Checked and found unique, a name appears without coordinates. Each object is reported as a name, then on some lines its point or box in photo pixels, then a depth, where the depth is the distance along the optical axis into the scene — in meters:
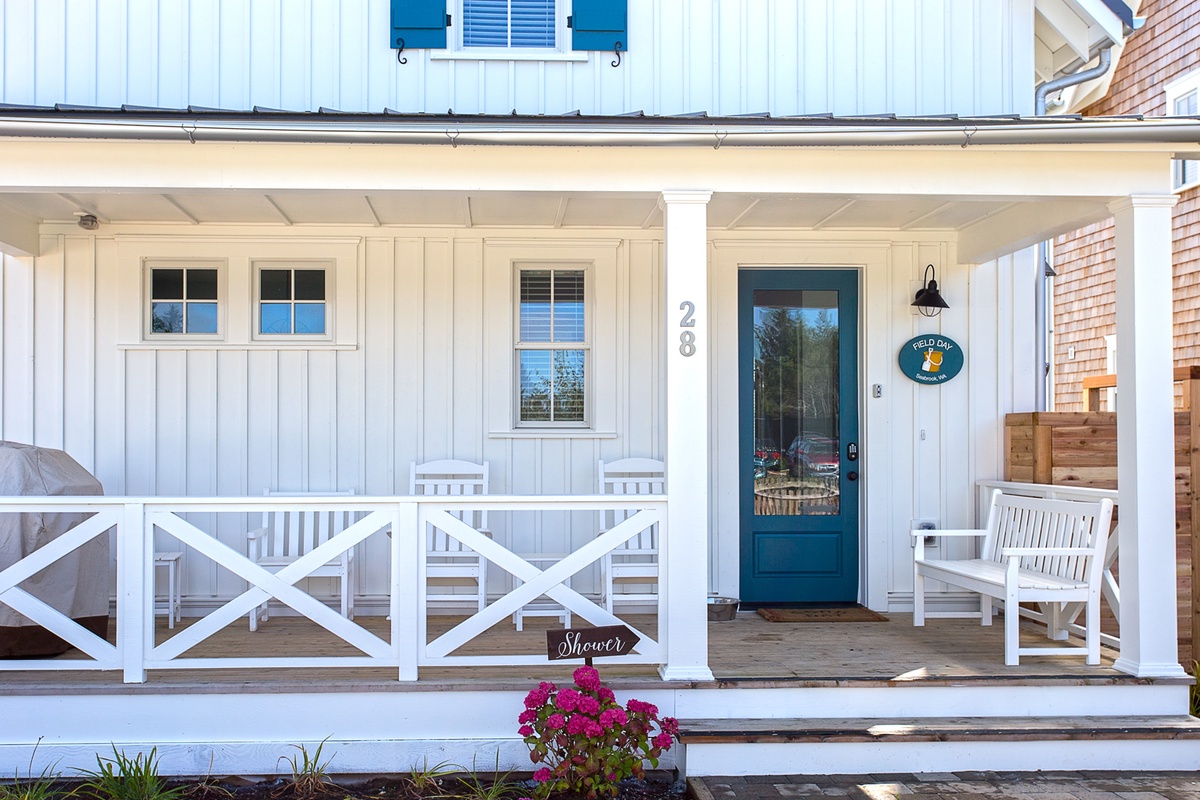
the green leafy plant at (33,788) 4.10
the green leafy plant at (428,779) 4.43
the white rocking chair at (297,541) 5.95
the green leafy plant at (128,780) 4.25
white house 4.73
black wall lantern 6.56
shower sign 4.27
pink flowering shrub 4.09
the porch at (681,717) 4.53
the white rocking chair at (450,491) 6.23
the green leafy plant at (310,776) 4.44
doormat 6.32
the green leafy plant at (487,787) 4.29
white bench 5.12
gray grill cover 5.09
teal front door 6.76
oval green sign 6.70
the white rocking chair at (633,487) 6.49
